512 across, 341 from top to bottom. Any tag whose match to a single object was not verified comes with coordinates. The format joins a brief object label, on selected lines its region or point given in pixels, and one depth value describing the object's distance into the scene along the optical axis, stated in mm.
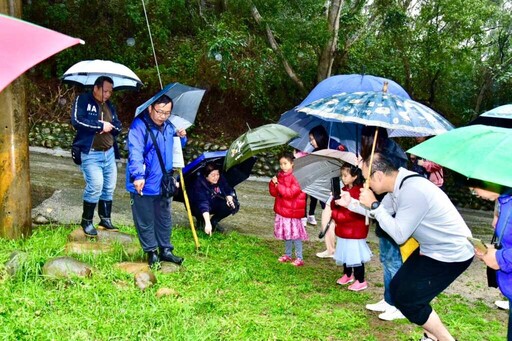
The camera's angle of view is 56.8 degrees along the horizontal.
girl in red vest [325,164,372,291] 4879
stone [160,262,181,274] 4875
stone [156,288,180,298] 4246
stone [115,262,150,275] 4691
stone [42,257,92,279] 4367
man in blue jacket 4582
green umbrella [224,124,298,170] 5177
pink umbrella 1680
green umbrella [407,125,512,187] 2492
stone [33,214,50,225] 6289
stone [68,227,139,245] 5430
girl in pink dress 5523
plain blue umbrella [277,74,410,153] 5734
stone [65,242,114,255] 4938
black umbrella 6059
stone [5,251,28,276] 4363
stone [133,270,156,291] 4375
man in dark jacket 5176
